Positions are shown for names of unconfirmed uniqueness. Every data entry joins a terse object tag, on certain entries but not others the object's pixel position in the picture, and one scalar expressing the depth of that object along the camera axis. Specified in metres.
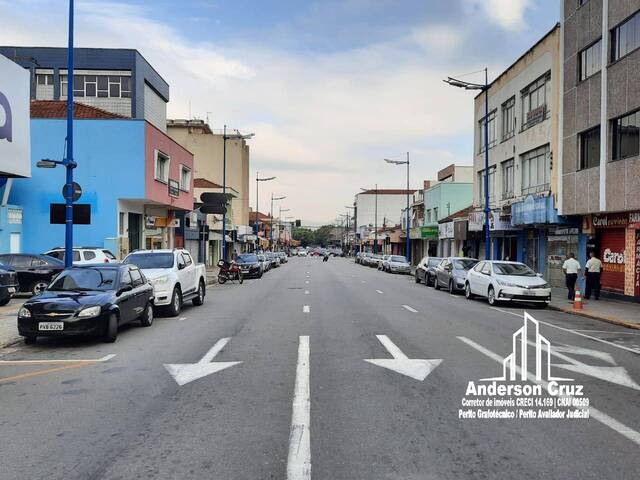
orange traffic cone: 17.23
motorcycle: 29.94
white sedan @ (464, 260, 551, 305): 18.19
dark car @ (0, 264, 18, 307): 16.28
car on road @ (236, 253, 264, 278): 35.00
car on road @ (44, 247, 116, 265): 21.89
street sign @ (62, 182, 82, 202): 15.38
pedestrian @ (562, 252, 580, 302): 19.88
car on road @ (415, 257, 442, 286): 28.91
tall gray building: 19.12
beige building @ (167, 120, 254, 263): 62.56
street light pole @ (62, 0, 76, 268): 14.89
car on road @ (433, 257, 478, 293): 24.08
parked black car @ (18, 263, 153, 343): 10.17
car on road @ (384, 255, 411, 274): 45.25
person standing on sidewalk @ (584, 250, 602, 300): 20.62
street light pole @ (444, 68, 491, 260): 24.49
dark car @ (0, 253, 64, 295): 19.61
